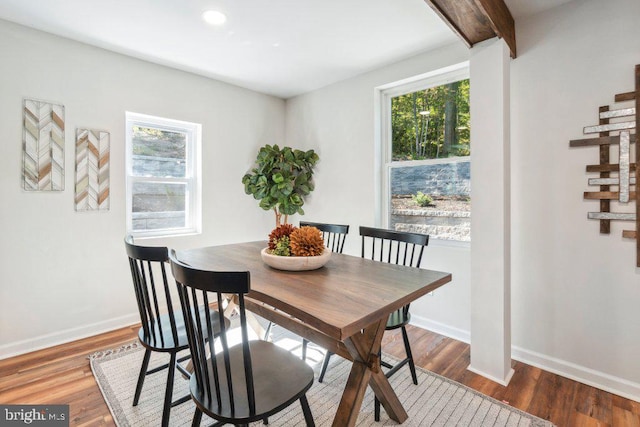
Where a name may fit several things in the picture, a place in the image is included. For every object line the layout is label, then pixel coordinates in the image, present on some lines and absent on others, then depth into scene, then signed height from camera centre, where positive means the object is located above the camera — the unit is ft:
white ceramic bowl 5.45 -0.78
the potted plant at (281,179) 11.66 +1.40
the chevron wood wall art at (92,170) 8.78 +1.34
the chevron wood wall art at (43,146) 8.01 +1.85
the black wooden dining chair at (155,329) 4.82 -1.92
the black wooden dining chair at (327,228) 8.07 -0.32
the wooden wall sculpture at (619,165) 6.15 +0.98
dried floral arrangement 5.58 -0.48
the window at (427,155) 9.03 +1.86
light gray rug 5.59 -3.54
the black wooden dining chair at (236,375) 3.47 -2.09
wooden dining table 3.79 -1.10
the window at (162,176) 10.03 +1.37
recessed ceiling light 7.38 +4.71
